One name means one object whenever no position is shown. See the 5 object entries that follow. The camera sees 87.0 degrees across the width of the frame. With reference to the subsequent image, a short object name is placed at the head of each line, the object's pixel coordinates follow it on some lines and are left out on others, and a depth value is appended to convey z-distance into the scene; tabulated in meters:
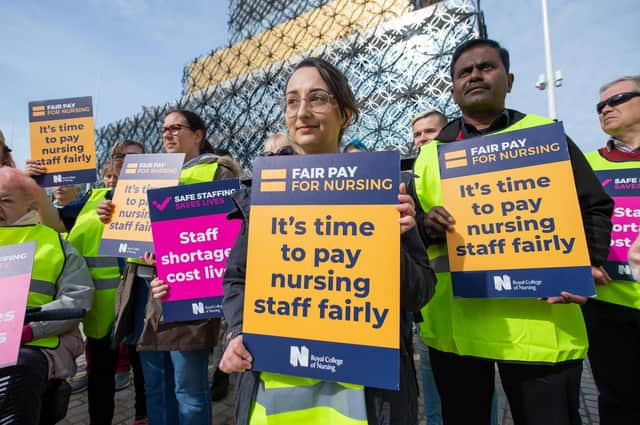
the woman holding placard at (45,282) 1.80
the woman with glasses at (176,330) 1.89
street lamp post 11.64
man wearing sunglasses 1.84
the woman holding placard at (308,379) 0.97
